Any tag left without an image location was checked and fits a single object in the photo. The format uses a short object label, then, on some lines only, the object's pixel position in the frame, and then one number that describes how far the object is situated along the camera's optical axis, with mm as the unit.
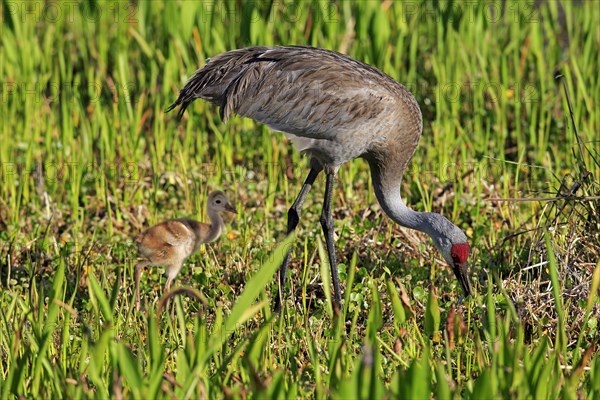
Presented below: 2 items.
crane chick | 9742
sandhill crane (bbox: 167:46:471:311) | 9930
